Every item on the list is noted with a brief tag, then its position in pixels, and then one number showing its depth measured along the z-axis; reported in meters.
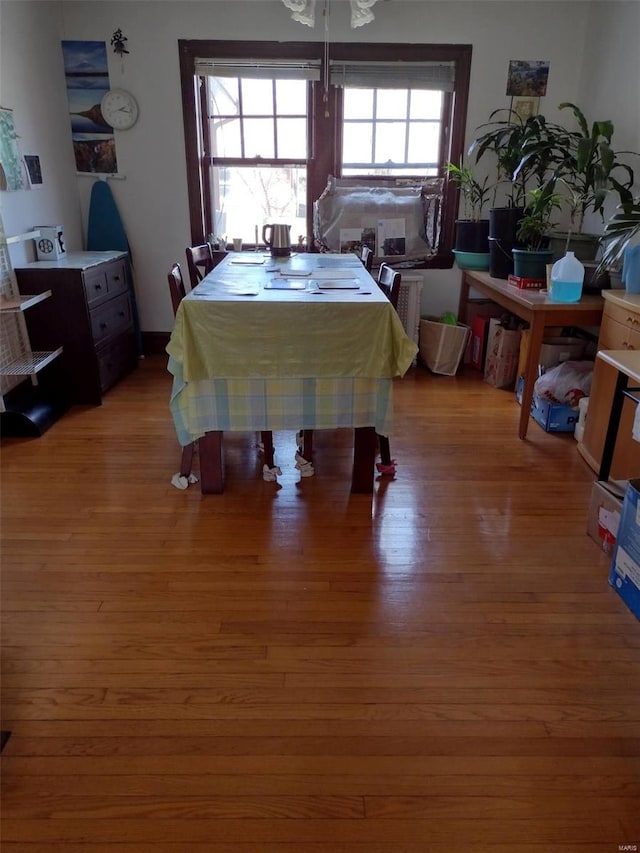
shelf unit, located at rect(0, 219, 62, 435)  3.15
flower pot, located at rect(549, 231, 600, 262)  3.40
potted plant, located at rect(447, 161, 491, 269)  4.08
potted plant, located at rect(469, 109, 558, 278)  3.54
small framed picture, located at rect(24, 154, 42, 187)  3.54
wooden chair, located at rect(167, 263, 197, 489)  2.62
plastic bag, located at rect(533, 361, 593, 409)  3.21
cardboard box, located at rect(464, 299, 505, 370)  4.26
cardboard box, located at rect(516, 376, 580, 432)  3.23
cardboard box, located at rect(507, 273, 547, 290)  3.40
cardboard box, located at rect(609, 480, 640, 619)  1.85
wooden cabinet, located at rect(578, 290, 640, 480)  2.47
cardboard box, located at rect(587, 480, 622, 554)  2.12
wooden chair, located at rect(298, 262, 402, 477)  2.69
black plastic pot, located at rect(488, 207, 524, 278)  3.65
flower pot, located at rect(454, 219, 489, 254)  4.09
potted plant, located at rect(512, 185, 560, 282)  3.27
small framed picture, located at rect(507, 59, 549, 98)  4.02
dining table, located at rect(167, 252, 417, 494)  2.28
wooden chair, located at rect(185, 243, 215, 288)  3.26
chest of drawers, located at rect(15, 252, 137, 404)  3.38
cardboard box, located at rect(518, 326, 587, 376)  3.62
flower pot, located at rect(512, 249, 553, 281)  3.36
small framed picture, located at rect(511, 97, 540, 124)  4.09
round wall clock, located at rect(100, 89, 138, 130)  4.02
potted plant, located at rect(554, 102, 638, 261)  3.08
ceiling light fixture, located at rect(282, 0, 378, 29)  2.81
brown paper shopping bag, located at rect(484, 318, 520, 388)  3.92
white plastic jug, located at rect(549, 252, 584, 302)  3.00
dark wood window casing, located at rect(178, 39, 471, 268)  3.95
